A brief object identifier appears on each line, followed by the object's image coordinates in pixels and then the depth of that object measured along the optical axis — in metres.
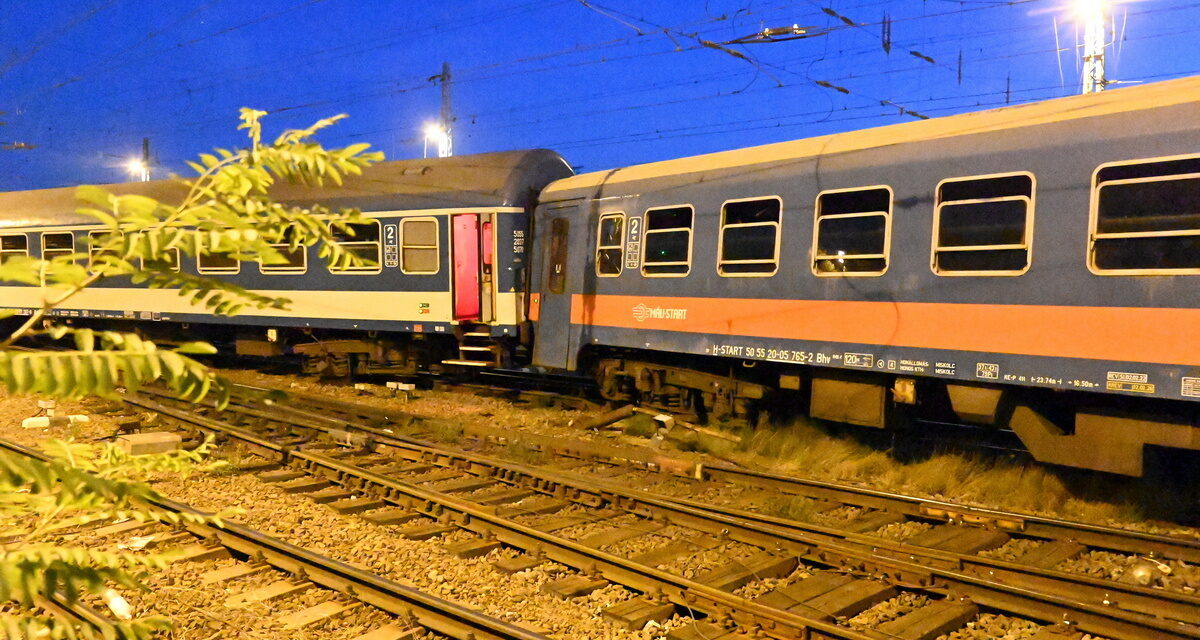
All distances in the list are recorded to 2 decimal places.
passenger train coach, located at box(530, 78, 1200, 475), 6.35
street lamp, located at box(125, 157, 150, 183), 48.03
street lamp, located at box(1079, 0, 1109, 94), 16.81
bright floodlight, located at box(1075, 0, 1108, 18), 16.67
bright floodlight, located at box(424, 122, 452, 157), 28.98
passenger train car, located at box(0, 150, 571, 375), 12.44
